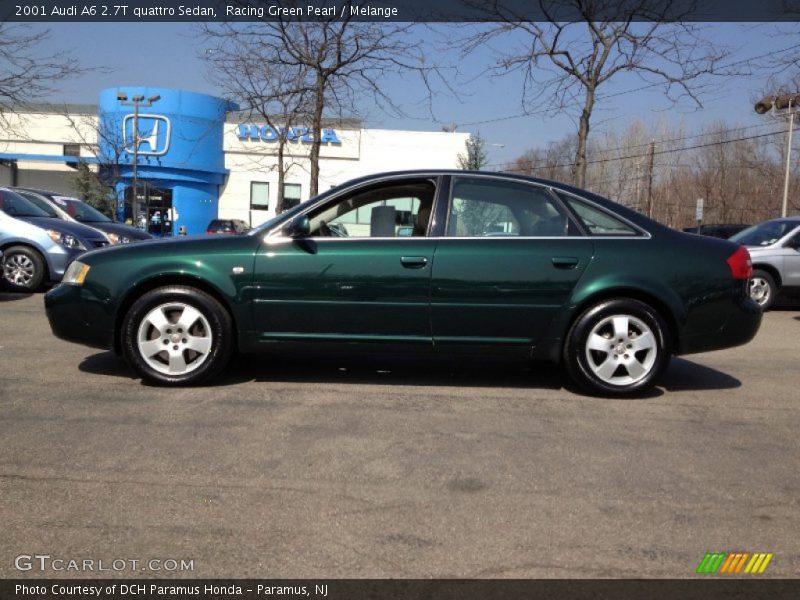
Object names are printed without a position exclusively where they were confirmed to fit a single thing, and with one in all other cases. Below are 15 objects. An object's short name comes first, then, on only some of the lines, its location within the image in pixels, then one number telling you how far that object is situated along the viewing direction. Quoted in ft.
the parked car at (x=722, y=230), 69.17
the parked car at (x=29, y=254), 34.65
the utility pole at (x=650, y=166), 124.17
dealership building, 123.75
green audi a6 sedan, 16.62
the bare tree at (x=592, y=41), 47.52
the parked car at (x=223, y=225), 104.15
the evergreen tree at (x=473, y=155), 107.96
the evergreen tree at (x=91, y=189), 127.02
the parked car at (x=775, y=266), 37.27
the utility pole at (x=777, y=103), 58.39
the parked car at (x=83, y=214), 40.95
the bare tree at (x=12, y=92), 51.49
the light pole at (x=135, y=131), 102.06
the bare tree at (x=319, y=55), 52.29
